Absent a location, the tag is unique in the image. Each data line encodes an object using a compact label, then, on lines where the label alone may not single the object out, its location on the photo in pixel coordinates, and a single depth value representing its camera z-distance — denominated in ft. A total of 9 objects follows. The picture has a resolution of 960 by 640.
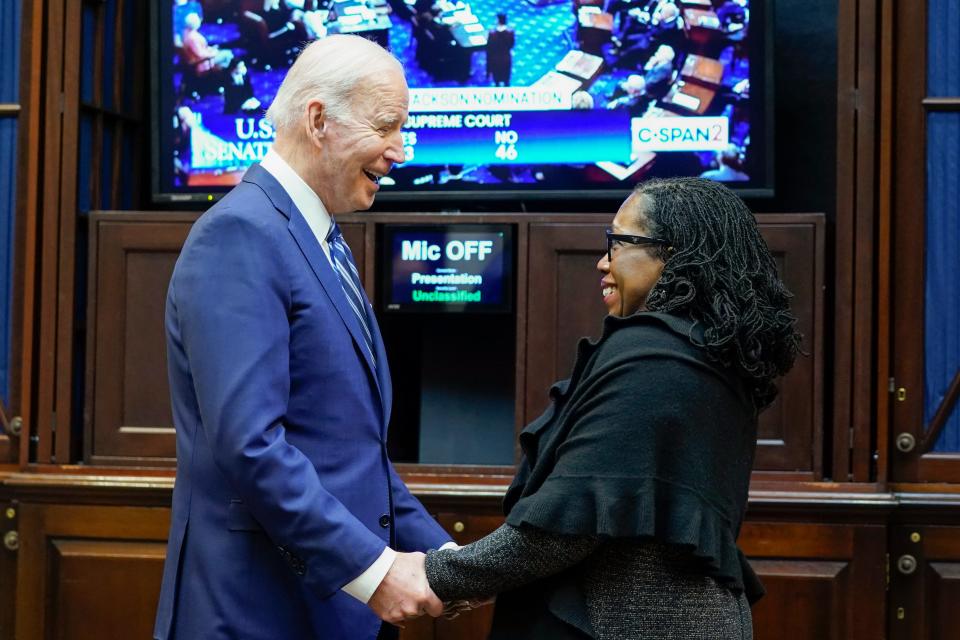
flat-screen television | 12.76
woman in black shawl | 6.48
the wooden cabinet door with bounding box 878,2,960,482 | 11.92
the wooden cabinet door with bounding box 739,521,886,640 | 11.78
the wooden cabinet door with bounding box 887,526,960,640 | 11.85
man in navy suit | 6.68
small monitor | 12.48
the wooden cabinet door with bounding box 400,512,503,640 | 12.10
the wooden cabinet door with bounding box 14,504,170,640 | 12.53
